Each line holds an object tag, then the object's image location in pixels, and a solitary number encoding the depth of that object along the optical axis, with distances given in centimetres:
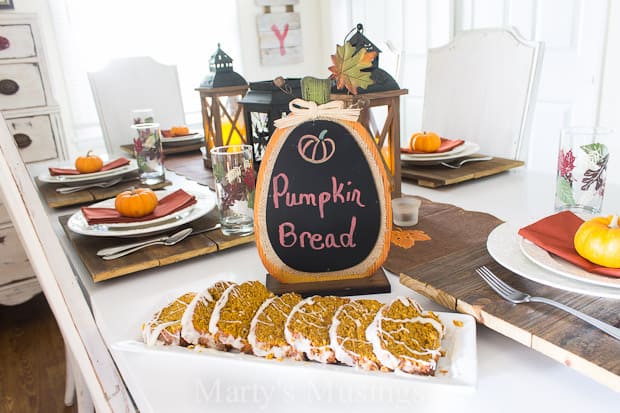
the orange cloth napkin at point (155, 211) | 106
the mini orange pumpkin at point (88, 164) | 153
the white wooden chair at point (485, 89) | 168
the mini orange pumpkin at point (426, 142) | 144
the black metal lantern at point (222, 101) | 151
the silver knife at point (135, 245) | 94
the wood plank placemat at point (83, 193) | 134
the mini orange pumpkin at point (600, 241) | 65
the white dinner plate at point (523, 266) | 63
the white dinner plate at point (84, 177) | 146
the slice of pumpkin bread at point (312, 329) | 57
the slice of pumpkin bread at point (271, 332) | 59
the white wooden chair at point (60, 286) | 55
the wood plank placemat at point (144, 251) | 88
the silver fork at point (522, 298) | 55
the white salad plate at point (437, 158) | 139
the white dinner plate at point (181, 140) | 196
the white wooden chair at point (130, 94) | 231
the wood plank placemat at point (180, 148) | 192
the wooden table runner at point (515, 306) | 52
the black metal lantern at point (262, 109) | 126
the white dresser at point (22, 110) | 242
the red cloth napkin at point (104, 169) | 152
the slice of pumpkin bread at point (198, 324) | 62
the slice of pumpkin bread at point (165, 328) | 63
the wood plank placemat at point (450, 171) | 129
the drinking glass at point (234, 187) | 96
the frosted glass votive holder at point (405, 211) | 101
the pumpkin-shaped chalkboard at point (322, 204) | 76
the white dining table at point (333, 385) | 52
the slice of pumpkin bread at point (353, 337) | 55
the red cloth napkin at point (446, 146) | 144
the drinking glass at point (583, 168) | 101
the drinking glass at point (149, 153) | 143
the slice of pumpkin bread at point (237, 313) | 61
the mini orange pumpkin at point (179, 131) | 204
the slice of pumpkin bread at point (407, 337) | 54
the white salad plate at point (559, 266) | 63
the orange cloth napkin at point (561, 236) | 68
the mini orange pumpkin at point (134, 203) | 108
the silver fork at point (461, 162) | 140
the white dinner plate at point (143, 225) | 100
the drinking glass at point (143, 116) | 176
